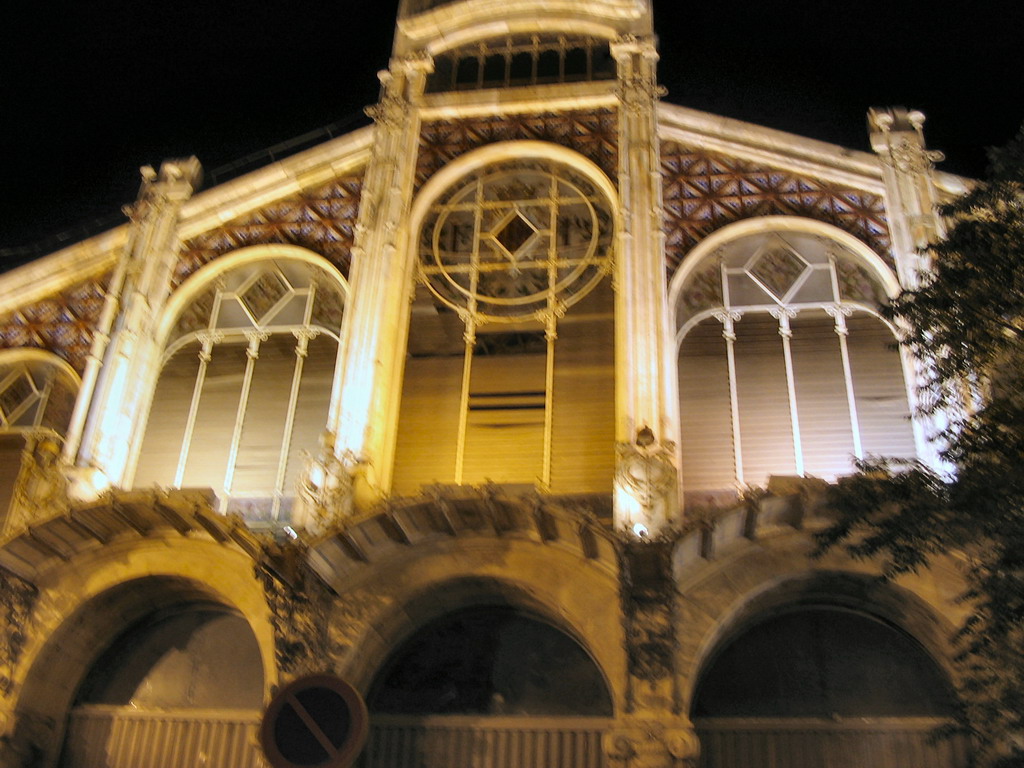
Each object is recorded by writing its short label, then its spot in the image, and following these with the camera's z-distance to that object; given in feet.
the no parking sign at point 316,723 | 43.19
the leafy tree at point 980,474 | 36.83
